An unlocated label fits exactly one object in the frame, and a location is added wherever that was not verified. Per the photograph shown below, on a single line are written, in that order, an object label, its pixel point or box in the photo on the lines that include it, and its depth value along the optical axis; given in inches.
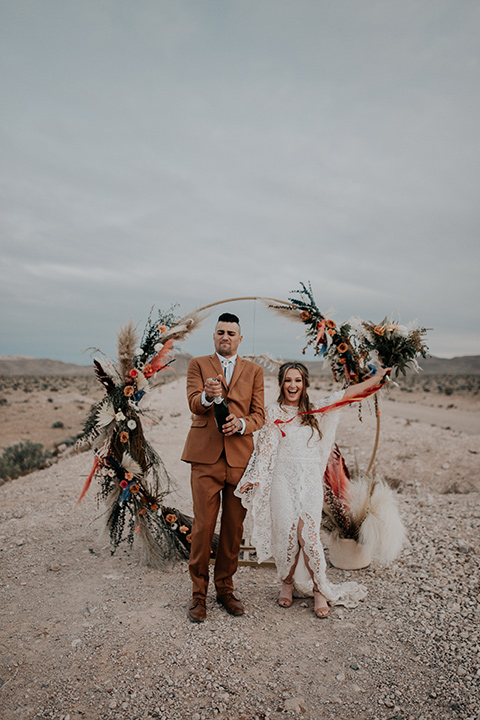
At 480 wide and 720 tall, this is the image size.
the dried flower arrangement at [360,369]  215.9
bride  182.9
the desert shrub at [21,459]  469.6
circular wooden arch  220.5
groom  174.7
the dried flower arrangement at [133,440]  206.2
